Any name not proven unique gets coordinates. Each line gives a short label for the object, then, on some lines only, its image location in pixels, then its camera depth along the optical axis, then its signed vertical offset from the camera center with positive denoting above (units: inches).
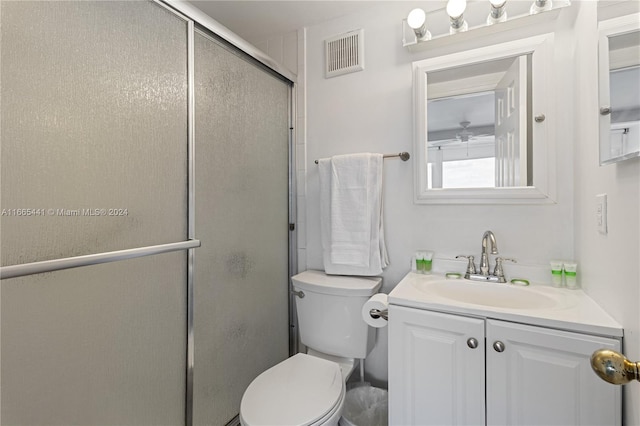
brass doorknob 21.2 -10.8
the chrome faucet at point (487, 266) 50.2 -9.1
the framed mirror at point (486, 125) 49.1 +15.0
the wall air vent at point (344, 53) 63.5 +33.9
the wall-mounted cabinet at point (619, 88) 27.1 +12.3
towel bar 58.7 +11.2
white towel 59.7 -0.6
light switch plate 35.5 -0.1
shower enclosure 29.9 -0.3
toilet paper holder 48.8 -16.2
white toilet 41.3 -25.8
